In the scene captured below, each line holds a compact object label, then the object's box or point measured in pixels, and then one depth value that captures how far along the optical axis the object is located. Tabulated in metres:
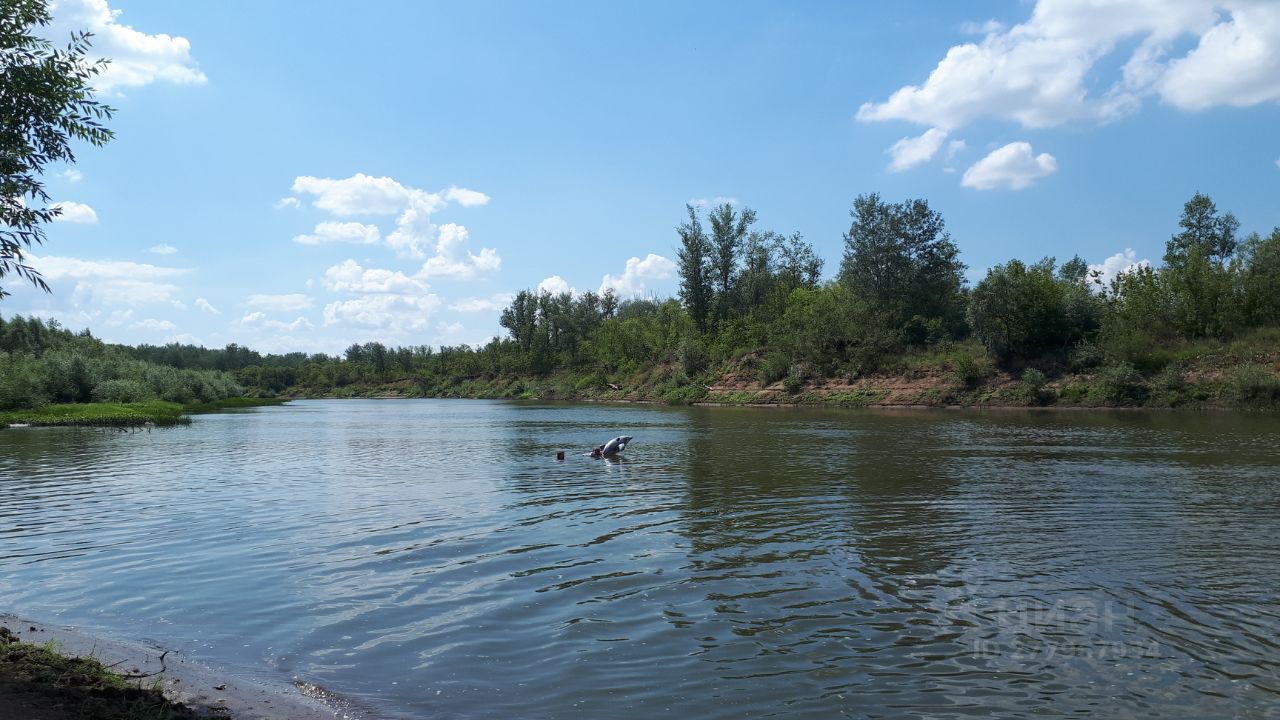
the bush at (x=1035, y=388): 63.06
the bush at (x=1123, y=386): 58.44
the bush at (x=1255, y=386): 50.94
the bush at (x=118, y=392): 67.50
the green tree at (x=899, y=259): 87.69
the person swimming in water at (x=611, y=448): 30.70
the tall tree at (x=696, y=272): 112.38
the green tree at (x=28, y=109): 9.94
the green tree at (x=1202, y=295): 63.41
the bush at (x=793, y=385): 83.69
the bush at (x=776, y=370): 88.25
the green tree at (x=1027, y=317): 68.56
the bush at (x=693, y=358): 103.44
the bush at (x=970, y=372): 69.81
